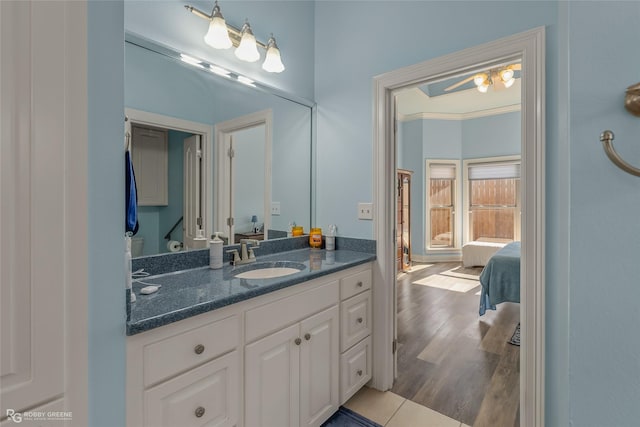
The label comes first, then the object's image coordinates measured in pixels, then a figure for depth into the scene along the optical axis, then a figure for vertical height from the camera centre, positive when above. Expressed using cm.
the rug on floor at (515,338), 254 -110
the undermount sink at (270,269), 165 -32
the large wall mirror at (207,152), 149 +38
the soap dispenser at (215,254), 162 -22
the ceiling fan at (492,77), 358 +170
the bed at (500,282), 280 -66
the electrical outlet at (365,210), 201 +2
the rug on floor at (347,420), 164 -117
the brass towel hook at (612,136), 54 +15
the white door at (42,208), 65 +1
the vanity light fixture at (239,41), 163 +103
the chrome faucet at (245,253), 174 -24
